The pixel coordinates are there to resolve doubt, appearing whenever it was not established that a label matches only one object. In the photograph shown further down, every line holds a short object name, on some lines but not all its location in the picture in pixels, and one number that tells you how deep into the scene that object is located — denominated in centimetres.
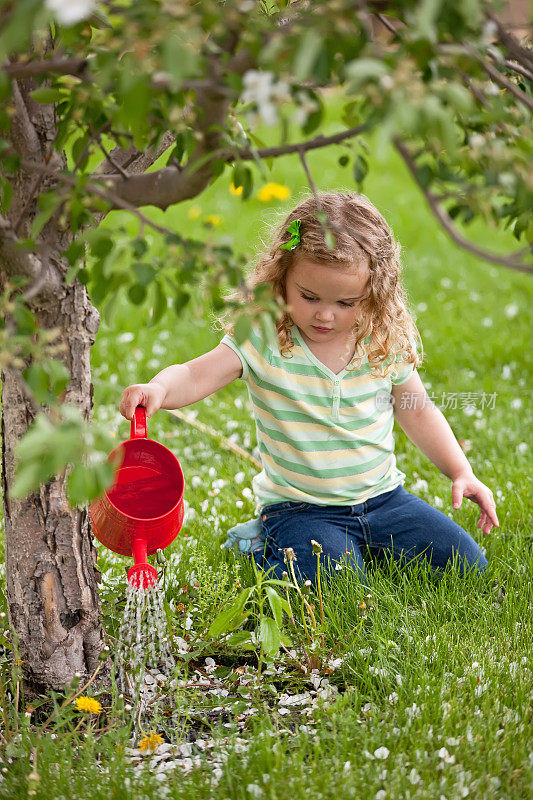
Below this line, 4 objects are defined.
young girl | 380
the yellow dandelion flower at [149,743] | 350
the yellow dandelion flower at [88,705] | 351
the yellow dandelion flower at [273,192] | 472
